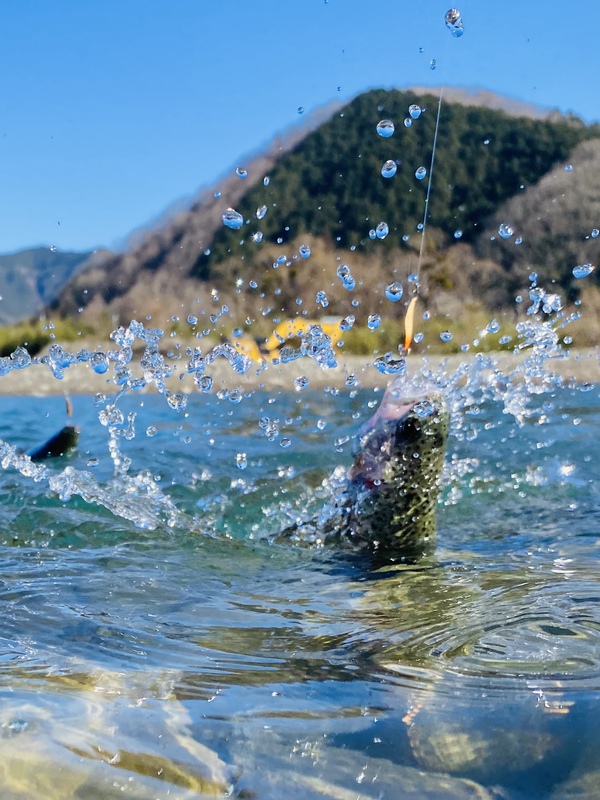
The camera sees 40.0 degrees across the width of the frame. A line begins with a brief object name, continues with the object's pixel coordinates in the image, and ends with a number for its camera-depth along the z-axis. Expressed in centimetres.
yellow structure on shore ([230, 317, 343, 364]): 1069
